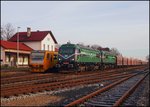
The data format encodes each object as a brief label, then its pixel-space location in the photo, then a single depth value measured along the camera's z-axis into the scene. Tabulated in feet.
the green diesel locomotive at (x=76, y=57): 98.97
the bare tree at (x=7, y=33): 330.95
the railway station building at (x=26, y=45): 169.58
